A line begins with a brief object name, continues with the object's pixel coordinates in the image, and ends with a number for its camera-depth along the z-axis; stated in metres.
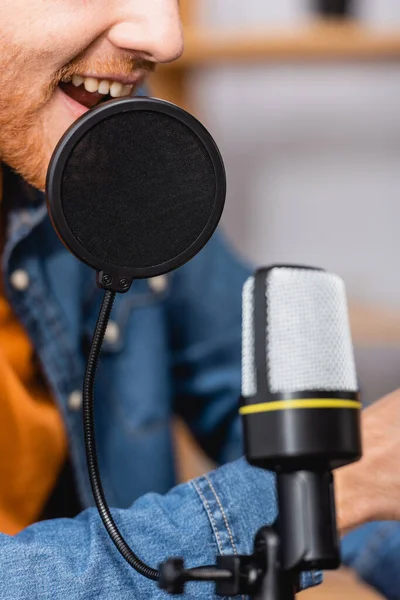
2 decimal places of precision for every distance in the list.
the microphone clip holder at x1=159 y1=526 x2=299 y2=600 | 0.71
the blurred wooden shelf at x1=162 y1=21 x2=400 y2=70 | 1.58
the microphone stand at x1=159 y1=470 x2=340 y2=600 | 0.71
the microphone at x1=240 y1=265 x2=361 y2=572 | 0.71
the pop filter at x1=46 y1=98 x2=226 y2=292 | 0.78
